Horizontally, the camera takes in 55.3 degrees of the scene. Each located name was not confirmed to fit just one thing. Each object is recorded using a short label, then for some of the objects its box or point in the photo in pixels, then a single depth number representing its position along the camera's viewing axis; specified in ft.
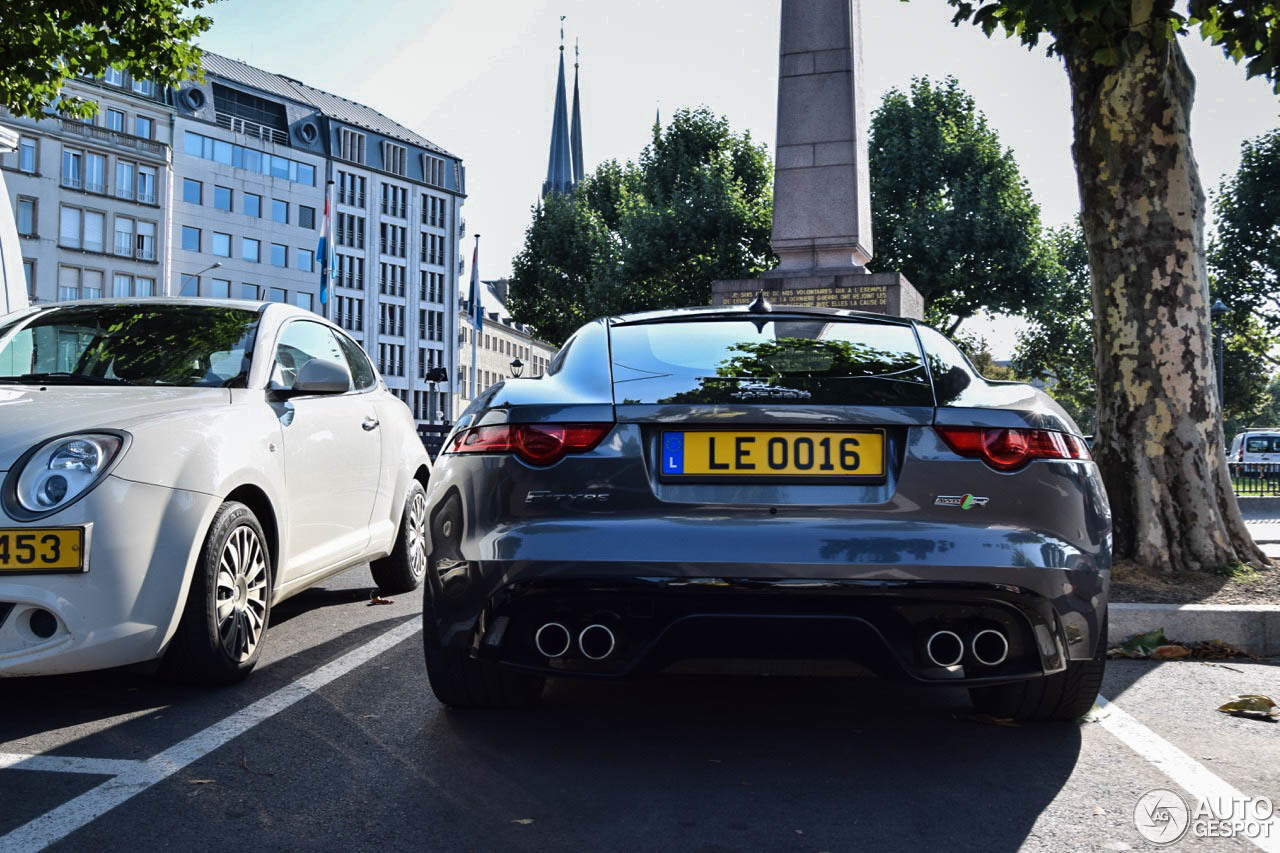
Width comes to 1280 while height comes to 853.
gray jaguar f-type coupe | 10.57
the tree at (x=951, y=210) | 120.67
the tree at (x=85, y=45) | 39.63
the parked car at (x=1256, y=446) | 138.02
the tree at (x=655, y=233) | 124.57
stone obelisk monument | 49.96
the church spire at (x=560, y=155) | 313.73
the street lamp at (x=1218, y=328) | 103.70
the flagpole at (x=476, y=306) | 183.53
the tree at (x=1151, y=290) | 22.50
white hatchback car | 12.11
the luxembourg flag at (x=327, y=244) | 132.35
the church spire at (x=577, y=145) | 323.78
